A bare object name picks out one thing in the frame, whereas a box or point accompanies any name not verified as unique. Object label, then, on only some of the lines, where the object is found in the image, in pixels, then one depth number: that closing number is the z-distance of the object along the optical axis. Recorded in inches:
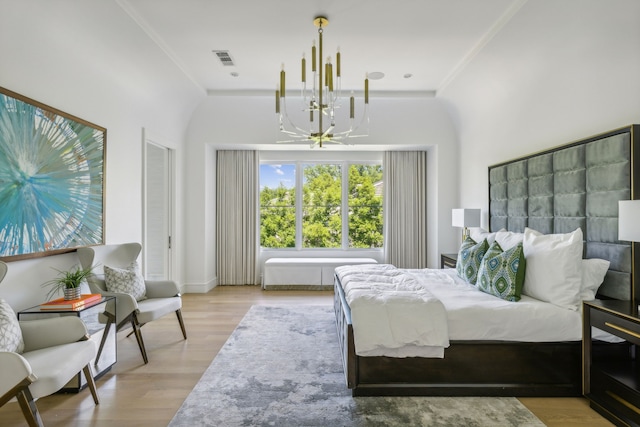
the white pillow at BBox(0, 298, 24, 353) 76.4
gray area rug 82.0
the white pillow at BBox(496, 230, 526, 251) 119.0
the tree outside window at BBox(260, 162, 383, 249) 245.1
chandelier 112.1
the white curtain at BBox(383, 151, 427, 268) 234.8
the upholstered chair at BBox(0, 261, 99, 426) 66.1
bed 91.6
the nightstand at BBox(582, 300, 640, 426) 75.4
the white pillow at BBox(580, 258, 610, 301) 95.4
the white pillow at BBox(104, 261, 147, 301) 121.9
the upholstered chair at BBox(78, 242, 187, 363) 111.8
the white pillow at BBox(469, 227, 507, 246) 133.9
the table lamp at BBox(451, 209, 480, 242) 172.6
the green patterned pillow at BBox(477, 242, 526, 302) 103.4
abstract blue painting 94.6
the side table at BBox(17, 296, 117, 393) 91.3
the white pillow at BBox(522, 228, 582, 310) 96.0
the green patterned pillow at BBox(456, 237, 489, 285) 125.6
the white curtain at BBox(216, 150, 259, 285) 235.3
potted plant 99.6
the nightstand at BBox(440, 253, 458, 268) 174.4
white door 183.6
